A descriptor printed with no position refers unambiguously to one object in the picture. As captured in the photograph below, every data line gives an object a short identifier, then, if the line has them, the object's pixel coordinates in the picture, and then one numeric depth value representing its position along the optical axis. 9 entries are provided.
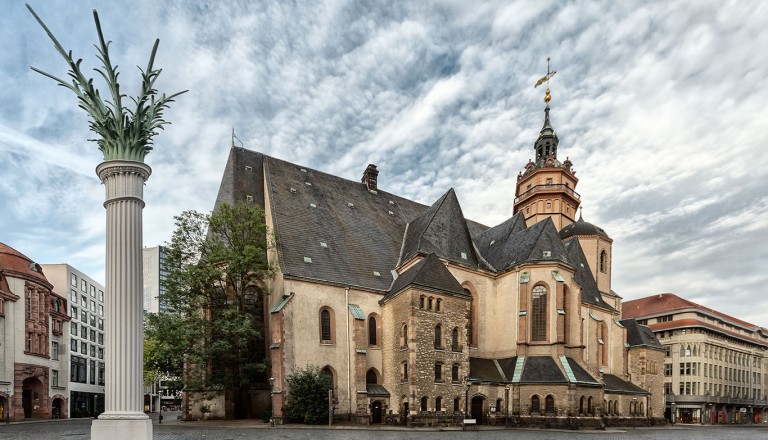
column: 10.26
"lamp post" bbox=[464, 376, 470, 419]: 29.53
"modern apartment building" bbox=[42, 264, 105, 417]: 54.69
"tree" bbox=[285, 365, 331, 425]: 26.64
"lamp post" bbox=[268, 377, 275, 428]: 25.42
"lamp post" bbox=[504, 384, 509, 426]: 31.27
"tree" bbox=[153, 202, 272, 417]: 27.14
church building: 29.34
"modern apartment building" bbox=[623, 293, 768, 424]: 62.09
